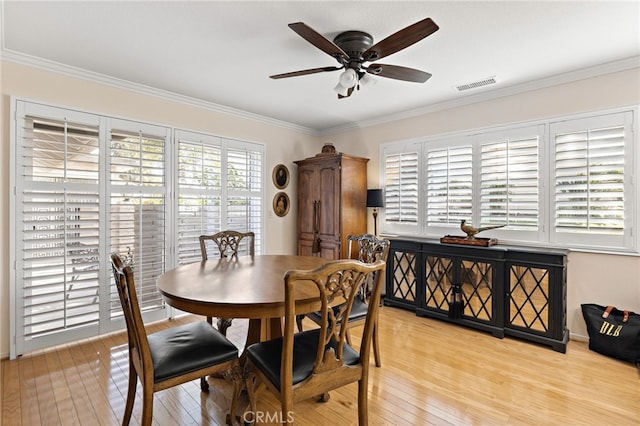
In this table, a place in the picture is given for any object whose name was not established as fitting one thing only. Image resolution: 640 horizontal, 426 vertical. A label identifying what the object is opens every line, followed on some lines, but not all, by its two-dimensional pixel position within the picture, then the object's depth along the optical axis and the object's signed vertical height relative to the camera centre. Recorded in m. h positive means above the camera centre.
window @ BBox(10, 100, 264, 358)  2.68 +0.01
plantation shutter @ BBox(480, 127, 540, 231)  3.21 +0.37
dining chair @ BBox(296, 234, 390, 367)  2.36 -0.66
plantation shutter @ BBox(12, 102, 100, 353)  2.66 -0.12
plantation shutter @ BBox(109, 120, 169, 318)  3.16 +0.10
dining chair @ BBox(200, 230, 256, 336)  3.01 -0.28
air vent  3.11 +1.34
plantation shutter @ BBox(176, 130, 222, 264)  3.64 +0.26
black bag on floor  2.53 -0.97
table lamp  4.24 +0.21
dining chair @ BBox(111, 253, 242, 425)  1.50 -0.75
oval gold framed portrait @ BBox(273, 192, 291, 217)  4.63 +0.14
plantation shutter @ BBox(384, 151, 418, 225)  4.11 +0.35
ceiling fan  1.92 +1.06
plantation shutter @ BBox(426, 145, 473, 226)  3.66 +0.36
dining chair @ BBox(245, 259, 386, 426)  1.41 -0.74
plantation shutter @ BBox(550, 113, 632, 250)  2.77 +0.35
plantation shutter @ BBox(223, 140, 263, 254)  4.08 +0.35
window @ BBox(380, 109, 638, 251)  2.78 +0.34
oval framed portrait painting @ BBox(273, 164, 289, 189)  4.62 +0.55
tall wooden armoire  4.21 +0.17
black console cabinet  2.87 -0.75
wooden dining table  1.58 -0.44
